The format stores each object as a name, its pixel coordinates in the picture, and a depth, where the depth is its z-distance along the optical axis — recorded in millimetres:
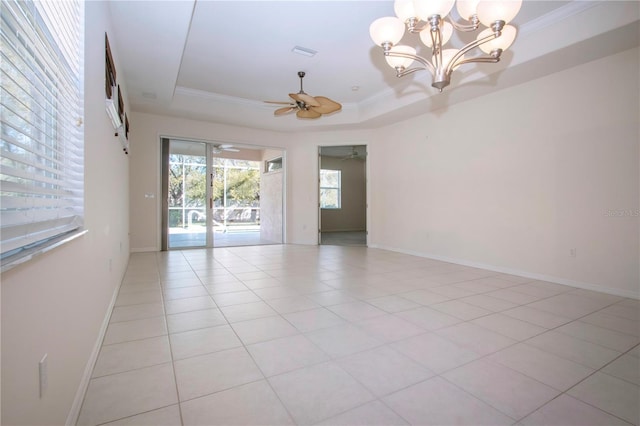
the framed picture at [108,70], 2611
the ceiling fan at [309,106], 4340
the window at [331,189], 10617
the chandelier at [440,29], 2164
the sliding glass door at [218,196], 6543
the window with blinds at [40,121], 896
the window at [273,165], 7836
